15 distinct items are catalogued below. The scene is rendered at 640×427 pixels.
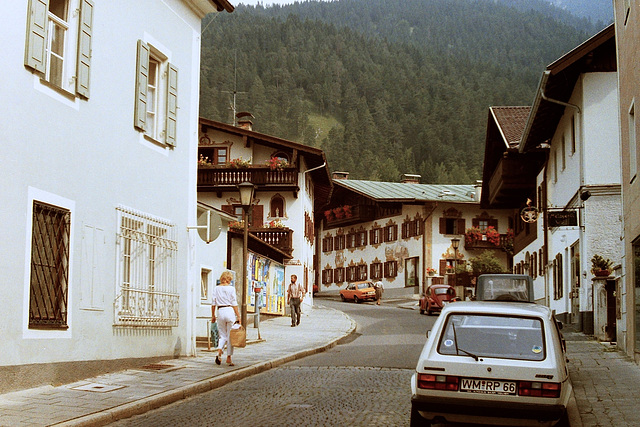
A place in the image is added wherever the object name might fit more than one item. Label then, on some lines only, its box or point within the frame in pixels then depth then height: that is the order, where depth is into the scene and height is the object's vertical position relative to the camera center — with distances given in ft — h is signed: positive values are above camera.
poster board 97.55 +0.78
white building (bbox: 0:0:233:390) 35.73 +5.40
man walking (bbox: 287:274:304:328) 93.66 -1.04
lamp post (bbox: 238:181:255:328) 59.67 +6.49
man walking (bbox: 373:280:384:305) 178.15 +0.38
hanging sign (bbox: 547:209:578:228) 75.25 +6.69
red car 125.39 -0.79
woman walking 48.62 -1.05
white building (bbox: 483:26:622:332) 73.82 +11.37
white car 26.63 -2.53
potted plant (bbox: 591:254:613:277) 66.49 +2.22
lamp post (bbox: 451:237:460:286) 172.36 +6.88
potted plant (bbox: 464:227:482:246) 191.01 +12.71
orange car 183.42 -0.30
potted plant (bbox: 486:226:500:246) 191.11 +12.73
